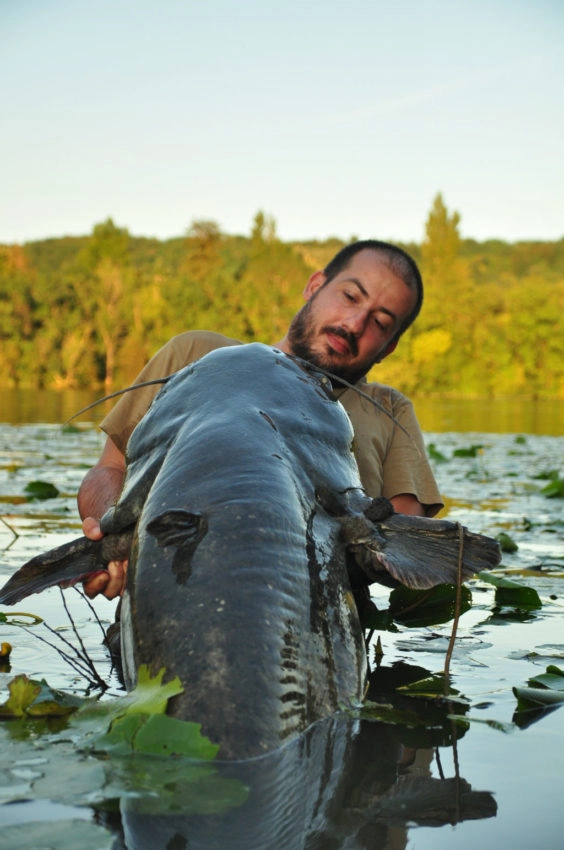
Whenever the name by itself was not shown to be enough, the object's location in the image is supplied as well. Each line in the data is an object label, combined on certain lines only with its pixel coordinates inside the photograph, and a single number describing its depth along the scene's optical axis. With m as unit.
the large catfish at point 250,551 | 1.59
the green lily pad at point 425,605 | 2.63
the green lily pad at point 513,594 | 3.41
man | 3.44
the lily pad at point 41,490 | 6.60
